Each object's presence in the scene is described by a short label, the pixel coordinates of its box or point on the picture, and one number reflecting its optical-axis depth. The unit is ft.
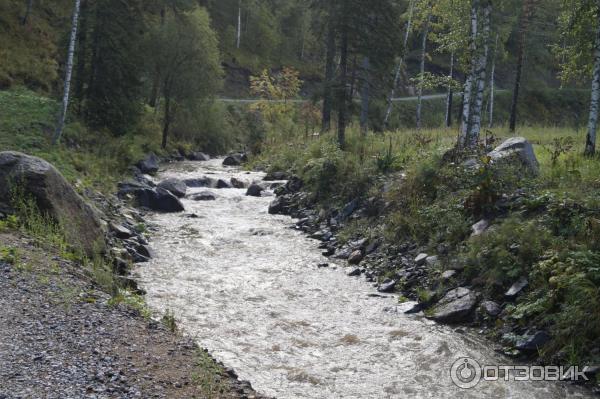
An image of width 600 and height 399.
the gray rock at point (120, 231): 45.78
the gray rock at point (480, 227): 37.27
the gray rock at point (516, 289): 30.35
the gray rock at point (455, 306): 31.32
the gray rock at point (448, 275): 35.06
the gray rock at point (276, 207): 66.08
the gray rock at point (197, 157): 123.49
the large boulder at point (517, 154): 43.09
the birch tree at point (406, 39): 108.78
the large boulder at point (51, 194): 37.09
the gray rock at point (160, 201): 64.13
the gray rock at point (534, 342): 26.30
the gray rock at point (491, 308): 30.12
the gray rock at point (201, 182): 83.35
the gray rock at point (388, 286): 37.32
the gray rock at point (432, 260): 37.70
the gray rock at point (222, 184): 84.17
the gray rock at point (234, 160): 115.69
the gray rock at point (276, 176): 86.89
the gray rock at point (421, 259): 38.81
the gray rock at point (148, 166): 89.56
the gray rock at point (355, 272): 41.11
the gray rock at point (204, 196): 73.26
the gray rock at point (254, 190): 77.10
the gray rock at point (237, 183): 85.11
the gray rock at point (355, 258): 43.93
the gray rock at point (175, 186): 73.31
